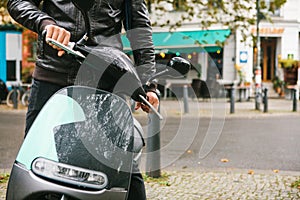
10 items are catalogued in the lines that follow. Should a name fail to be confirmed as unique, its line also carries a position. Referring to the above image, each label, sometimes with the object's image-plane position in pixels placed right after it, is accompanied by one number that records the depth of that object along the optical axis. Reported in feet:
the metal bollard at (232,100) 56.28
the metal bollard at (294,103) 59.06
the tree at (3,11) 48.96
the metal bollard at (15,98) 61.41
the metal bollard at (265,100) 57.72
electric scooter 6.52
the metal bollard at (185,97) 47.38
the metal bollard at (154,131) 9.68
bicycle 65.82
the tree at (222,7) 49.93
